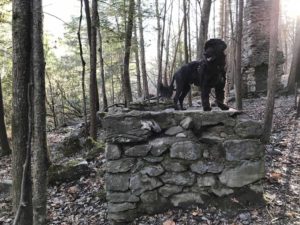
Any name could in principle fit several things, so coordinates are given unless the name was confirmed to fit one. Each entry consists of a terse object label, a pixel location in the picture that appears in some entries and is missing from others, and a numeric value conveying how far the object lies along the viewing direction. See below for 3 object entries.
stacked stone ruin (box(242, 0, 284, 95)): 14.45
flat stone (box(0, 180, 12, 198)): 6.37
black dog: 4.29
